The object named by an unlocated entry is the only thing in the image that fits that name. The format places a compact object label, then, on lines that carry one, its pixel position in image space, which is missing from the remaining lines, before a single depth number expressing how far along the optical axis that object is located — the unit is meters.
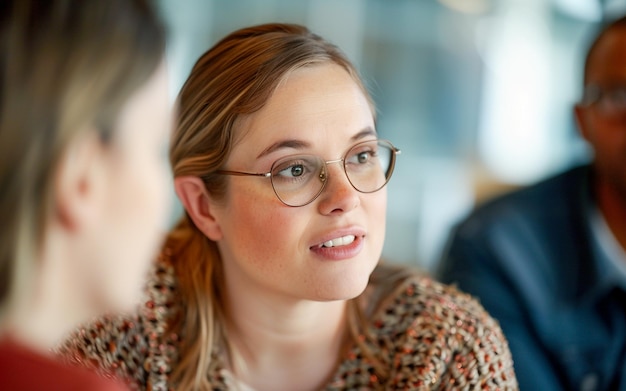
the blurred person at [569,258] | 2.28
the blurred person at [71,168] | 0.91
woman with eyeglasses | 1.58
